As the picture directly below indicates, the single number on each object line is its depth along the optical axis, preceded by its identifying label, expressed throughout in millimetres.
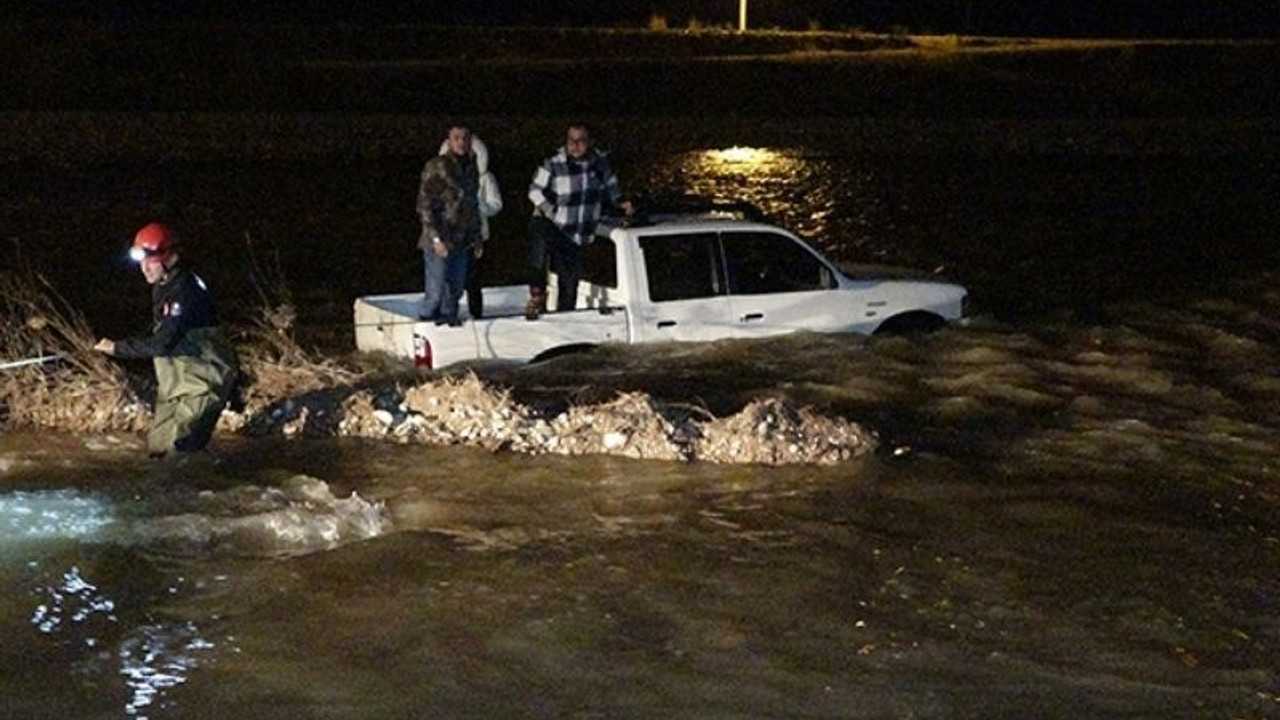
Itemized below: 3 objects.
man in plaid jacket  15906
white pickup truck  15109
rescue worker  12922
